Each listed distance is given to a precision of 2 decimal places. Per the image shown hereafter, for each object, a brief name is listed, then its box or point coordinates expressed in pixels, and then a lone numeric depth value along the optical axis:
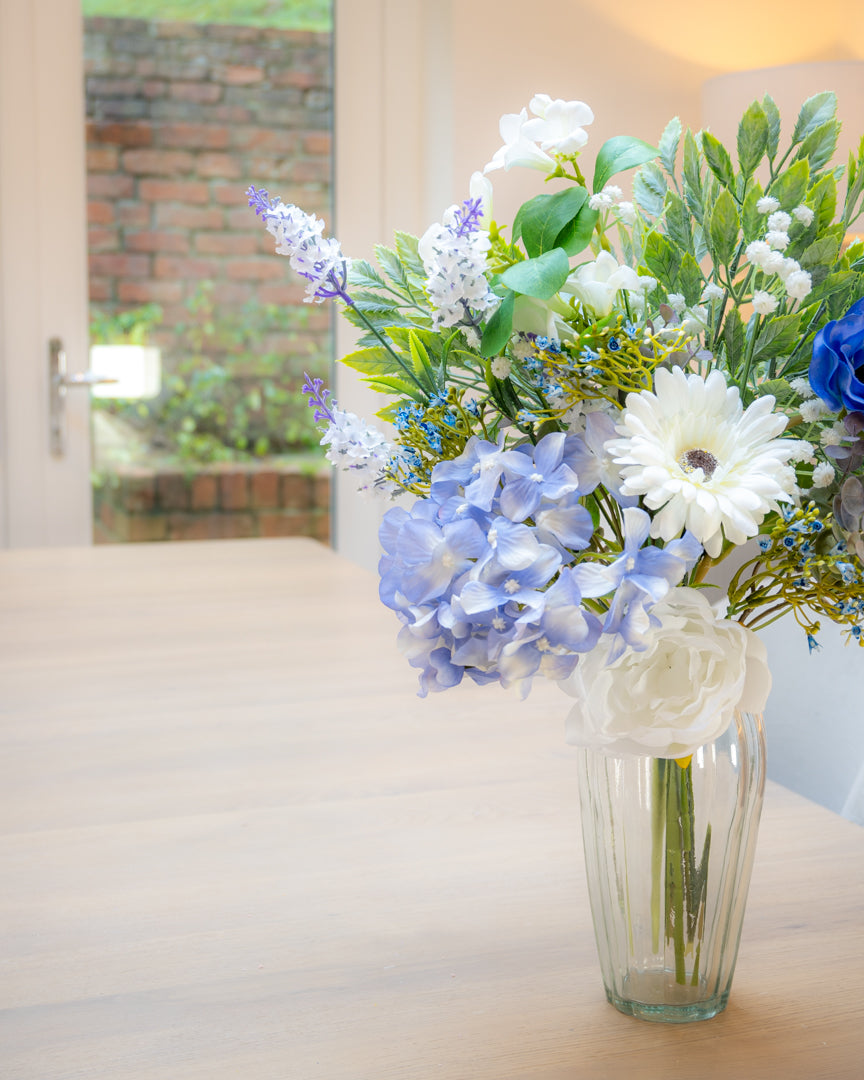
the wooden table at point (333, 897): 0.59
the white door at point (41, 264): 2.94
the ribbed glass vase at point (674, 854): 0.57
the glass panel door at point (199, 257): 3.06
